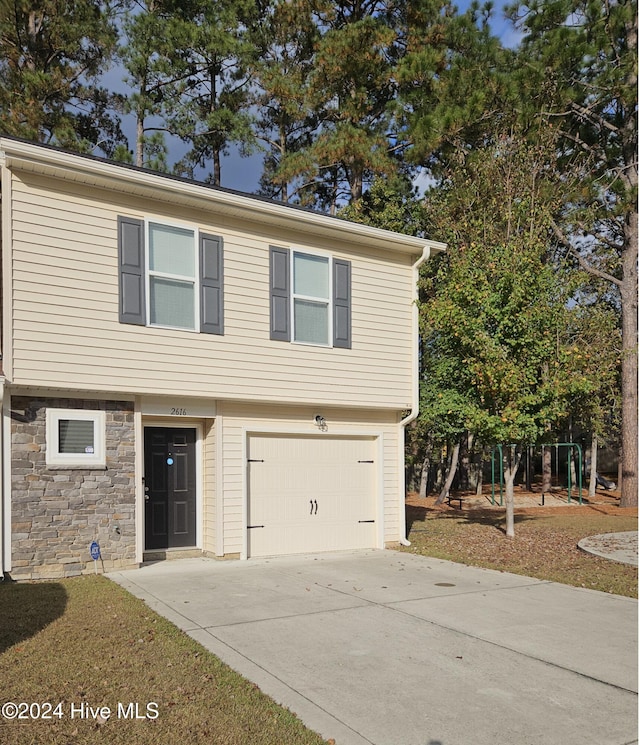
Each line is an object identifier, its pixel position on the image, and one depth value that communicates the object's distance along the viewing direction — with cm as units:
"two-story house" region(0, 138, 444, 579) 838
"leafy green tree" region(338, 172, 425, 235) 1872
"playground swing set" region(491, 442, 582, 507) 1964
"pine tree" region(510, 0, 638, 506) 1753
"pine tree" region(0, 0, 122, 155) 1788
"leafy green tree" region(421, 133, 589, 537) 1166
